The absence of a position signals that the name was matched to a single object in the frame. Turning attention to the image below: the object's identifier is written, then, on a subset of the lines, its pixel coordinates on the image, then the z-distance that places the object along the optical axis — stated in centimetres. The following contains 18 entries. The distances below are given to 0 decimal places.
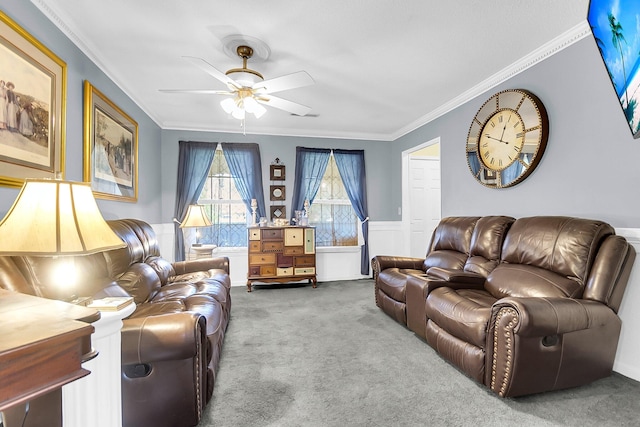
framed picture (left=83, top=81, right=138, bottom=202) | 268
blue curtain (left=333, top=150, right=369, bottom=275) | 555
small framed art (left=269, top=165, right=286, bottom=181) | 530
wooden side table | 50
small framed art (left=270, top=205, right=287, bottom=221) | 530
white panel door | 555
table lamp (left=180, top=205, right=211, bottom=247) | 417
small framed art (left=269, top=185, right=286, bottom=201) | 530
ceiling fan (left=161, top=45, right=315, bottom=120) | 244
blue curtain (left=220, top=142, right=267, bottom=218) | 515
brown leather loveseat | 187
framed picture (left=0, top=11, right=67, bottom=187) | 176
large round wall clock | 289
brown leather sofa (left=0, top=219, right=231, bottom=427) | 148
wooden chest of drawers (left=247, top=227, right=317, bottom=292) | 484
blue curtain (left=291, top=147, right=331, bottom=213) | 534
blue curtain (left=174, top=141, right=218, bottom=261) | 491
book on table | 115
